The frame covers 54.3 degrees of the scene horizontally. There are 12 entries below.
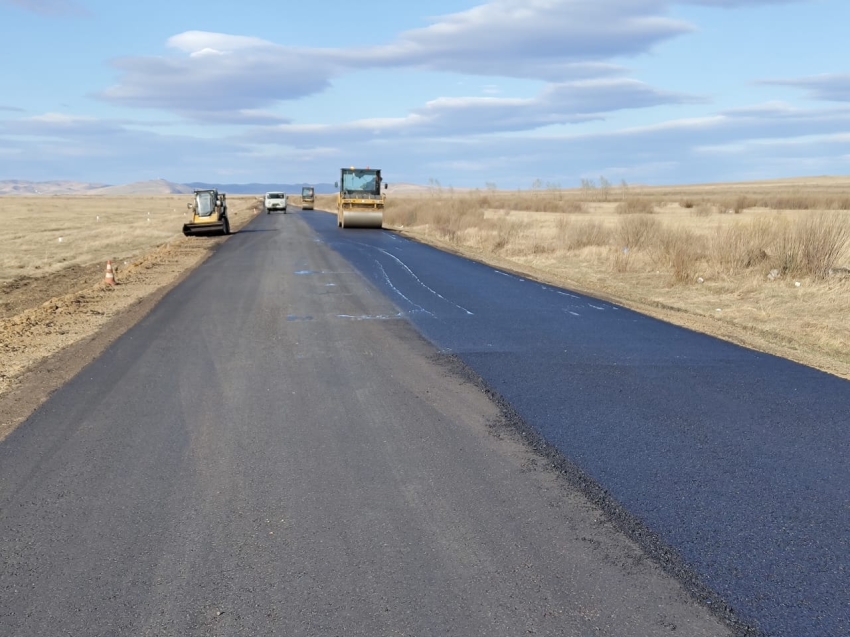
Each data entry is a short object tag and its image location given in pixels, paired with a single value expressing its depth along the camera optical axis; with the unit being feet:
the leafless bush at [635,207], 192.85
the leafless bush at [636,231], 90.48
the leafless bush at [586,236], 101.71
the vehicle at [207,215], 123.24
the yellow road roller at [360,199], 140.05
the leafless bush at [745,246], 71.15
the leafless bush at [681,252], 71.46
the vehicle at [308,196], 312.01
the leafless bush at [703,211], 190.70
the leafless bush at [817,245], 65.98
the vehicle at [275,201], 249.55
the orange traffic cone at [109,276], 62.12
